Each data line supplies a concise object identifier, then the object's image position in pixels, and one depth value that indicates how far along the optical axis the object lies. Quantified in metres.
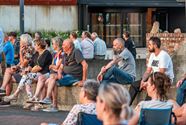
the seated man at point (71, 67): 13.64
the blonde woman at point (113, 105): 5.05
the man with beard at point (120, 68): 13.06
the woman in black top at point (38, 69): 14.06
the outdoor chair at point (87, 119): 7.99
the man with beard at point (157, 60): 12.21
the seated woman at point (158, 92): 8.32
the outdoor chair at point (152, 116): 8.07
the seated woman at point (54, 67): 13.57
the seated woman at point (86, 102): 7.67
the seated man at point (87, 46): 20.98
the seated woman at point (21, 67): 14.66
